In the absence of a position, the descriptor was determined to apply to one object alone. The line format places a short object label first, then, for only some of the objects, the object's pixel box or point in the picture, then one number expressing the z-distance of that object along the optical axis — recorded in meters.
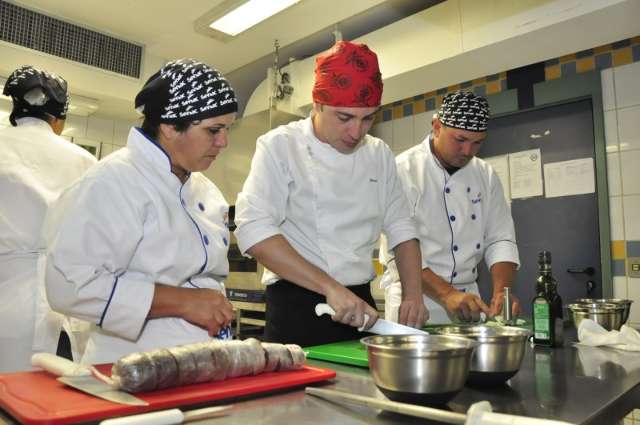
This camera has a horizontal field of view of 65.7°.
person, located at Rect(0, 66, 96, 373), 1.57
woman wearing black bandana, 0.98
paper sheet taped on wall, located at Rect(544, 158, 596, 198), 2.86
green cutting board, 1.03
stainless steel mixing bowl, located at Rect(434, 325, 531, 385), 0.84
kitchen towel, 1.27
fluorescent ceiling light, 2.78
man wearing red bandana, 1.40
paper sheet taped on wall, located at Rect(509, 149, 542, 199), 3.09
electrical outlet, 2.62
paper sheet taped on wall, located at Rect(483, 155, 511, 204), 3.22
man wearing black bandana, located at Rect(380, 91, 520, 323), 1.87
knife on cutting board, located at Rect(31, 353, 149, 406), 0.68
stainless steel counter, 0.68
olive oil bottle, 1.30
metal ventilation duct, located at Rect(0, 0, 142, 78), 3.03
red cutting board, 0.64
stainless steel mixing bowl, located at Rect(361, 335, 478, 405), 0.69
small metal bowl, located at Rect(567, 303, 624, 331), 1.51
